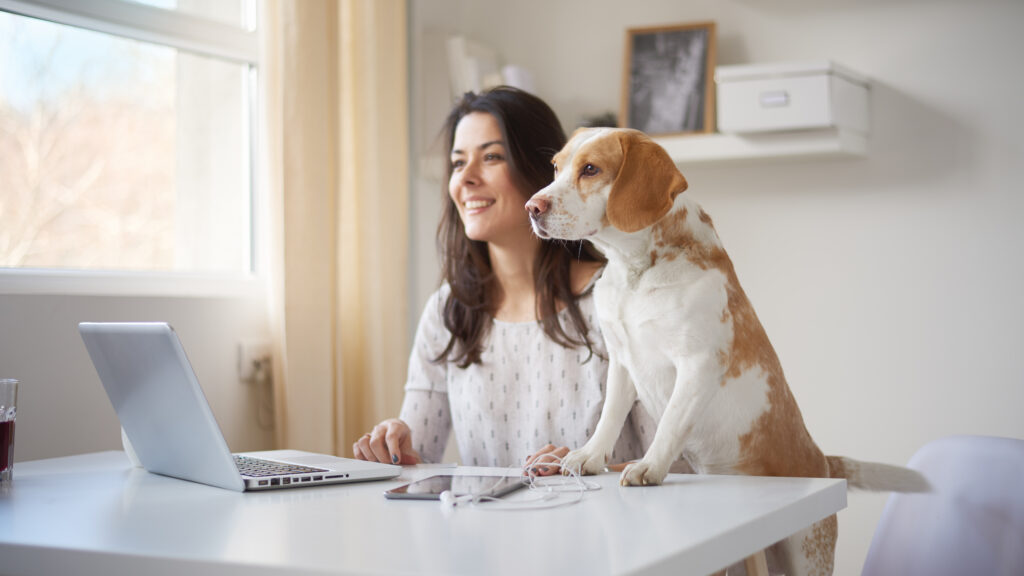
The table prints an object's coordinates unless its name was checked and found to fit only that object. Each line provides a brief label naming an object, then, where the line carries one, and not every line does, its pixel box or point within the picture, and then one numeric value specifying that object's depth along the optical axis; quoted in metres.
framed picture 2.27
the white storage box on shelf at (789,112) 2.04
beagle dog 0.97
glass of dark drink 1.13
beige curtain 2.07
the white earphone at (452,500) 0.87
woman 1.56
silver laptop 0.99
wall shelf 2.08
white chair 1.15
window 1.74
